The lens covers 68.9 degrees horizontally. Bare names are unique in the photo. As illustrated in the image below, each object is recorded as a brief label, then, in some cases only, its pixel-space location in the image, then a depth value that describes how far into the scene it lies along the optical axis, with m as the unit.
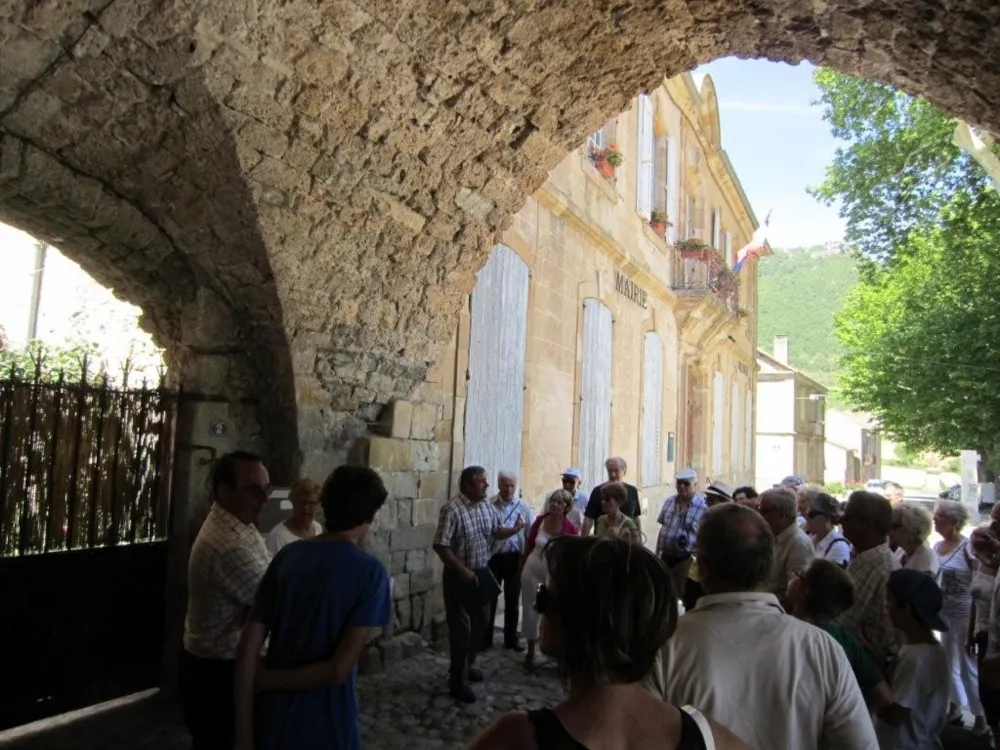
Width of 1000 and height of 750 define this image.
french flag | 15.84
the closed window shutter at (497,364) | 7.04
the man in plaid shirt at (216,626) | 2.60
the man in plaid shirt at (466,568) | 4.93
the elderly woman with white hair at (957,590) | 4.66
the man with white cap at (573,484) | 6.33
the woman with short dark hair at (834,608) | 2.29
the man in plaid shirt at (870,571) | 2.96
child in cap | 2.64
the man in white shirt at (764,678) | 1.67
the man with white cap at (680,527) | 5.71
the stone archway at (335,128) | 3.60
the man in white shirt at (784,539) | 3.71
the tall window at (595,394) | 9.74
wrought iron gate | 4.02
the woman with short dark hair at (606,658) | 1.19
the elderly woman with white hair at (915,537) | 4.05
